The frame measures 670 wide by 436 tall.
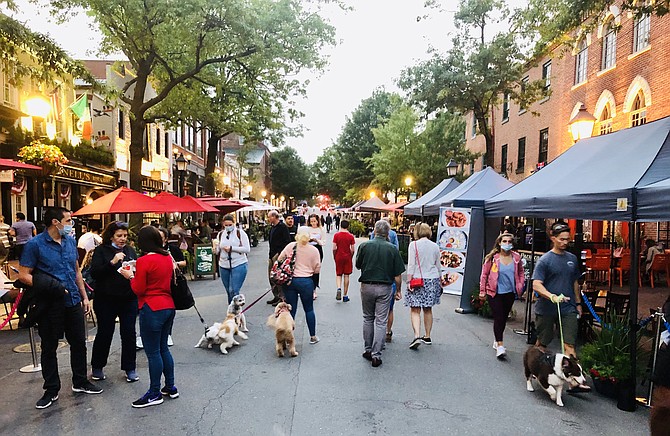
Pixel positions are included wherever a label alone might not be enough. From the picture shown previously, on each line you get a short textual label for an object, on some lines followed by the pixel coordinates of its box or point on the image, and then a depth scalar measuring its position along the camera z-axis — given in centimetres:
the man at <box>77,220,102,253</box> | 879
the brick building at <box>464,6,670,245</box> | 1458
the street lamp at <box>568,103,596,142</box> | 952
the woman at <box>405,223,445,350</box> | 675
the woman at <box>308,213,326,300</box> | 977
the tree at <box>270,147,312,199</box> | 7300
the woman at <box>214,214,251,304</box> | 804
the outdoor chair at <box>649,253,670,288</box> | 1205
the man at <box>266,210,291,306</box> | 922
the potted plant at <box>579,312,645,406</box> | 486
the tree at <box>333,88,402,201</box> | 4341
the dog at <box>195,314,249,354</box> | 654
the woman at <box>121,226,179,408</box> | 455
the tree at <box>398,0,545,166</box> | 1697
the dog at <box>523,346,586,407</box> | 478
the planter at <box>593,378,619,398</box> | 498
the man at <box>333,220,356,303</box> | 1031
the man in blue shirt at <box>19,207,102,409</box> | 466
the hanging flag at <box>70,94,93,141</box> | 1599
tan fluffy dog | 621
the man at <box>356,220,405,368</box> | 600
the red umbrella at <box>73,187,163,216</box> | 1002
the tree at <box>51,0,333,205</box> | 1316
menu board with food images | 1006
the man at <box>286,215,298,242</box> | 1346
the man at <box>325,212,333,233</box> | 4454
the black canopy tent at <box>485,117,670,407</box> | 506
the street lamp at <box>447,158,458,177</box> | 1755
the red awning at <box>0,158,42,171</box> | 928
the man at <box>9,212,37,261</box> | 1352
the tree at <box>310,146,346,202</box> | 6212
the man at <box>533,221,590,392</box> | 547
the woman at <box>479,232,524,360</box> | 629
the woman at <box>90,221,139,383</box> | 512
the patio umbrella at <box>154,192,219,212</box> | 1154
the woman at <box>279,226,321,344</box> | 659
